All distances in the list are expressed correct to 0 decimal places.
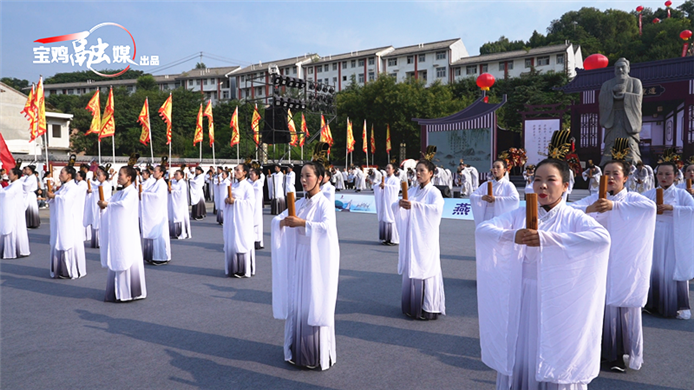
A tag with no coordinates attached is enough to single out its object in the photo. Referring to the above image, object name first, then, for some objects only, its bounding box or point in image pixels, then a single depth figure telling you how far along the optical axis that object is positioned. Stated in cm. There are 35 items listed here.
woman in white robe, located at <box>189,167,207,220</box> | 1506
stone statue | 1775
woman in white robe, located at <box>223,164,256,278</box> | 726
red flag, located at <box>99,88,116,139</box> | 1769
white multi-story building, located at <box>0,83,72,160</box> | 3419
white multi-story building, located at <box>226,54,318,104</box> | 5847
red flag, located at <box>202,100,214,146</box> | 2258
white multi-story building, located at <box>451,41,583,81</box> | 4197
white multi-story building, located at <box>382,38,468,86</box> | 4838
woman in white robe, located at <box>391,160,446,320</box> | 509
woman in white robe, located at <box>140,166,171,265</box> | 838
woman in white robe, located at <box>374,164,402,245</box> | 1030
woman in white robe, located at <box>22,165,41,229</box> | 1300
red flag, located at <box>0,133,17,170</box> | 715
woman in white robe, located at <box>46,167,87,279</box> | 712
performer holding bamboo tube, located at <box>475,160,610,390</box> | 248
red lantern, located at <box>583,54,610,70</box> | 2334
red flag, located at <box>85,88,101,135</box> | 1784
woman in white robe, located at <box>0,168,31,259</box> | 888
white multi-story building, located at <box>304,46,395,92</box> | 5234
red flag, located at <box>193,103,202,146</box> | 2378
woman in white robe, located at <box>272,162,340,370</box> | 378
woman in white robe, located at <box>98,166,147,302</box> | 587
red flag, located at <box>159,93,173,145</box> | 2005
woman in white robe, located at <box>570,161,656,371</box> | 374
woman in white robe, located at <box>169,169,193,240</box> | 1146
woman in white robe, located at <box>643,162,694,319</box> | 493
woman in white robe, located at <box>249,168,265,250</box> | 982
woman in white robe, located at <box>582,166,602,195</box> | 1328
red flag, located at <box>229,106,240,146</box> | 2327
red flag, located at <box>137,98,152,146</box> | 1999
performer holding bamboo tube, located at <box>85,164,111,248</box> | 1020
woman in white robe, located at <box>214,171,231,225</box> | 1350
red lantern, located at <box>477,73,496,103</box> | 2519
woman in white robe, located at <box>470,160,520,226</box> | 673
